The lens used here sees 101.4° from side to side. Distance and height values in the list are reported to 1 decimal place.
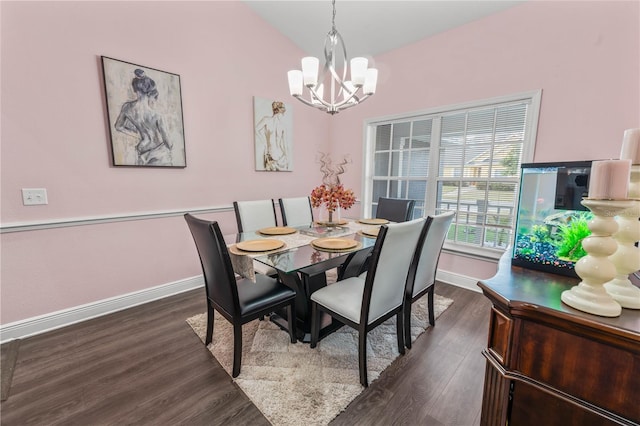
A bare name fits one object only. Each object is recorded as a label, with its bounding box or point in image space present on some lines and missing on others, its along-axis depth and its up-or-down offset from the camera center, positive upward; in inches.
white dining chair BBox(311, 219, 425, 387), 56.6 -28.5
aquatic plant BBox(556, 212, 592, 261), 37.0 -8.0
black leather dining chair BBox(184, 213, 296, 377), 58.0 -29.1
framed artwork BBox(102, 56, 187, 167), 86.8 +22.5
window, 102.7 +8.8
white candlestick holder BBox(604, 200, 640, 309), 30.6 -9.0
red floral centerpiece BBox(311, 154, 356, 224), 91.7 -5.9
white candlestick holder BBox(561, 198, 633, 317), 28.6 -9.2
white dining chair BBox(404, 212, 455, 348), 69.5 -22.5
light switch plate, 75.5 -5.3
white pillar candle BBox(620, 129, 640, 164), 33.2 +4.6
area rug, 55.6 -47.3
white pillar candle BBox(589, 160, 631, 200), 28.7 +0.2
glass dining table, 63.8 -19.5
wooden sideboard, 26.5 -19.9
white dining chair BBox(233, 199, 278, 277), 98.0 -13.8
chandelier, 73.4 +29.3
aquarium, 37.5 -5.2
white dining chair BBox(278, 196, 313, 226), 111.4 -13.7
